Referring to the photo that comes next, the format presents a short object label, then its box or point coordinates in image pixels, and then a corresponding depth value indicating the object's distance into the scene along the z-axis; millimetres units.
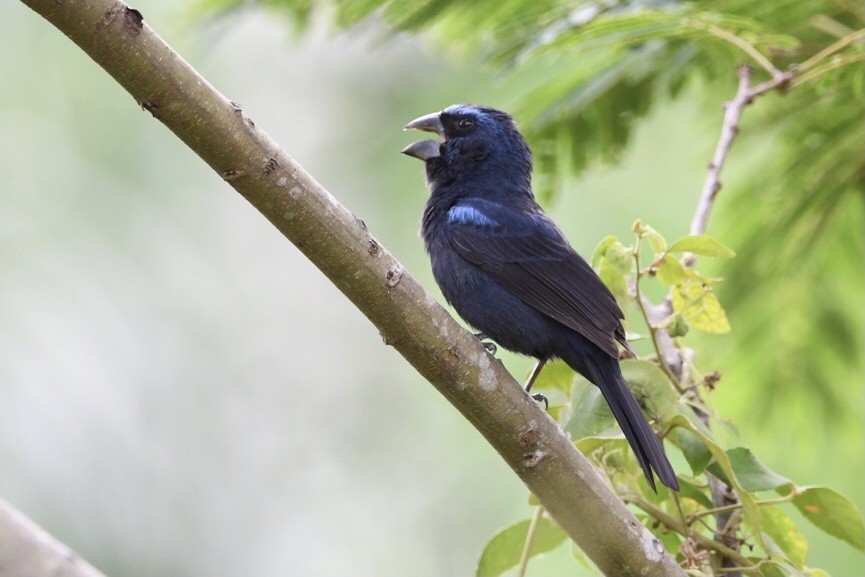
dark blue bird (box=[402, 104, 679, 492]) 6562
